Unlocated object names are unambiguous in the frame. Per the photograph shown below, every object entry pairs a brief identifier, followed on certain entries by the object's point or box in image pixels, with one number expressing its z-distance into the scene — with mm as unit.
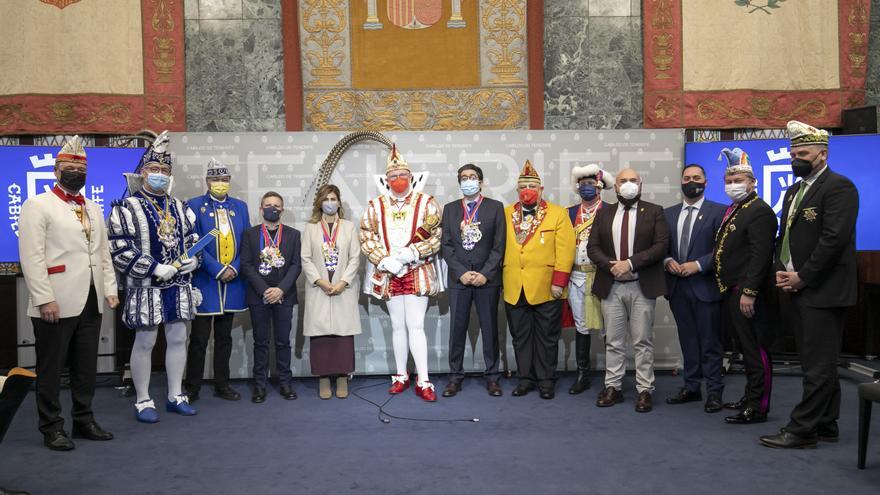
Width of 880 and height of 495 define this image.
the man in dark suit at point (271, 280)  4988
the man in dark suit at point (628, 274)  4586
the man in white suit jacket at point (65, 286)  3717
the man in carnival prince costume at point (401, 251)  5031
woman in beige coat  5059
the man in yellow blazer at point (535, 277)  4922
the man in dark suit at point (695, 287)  4539
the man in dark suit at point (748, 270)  4035
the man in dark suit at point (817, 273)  3463
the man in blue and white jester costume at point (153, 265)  4328
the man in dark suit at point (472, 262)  5008
